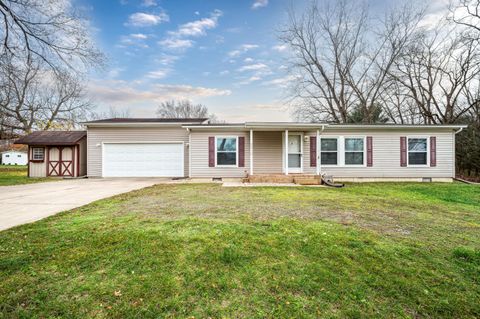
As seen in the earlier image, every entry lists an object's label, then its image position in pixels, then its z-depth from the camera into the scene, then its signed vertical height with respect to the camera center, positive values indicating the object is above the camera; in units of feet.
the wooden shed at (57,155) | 46.14 +1.03
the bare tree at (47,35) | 33.01 +17.91
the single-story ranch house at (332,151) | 39.27 +1.44
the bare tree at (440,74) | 54.85 +20.92
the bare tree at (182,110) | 119.14 +25.05
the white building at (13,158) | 142.10 +1.33
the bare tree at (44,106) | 64.39 +16.07
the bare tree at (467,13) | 49.08 +30.63
